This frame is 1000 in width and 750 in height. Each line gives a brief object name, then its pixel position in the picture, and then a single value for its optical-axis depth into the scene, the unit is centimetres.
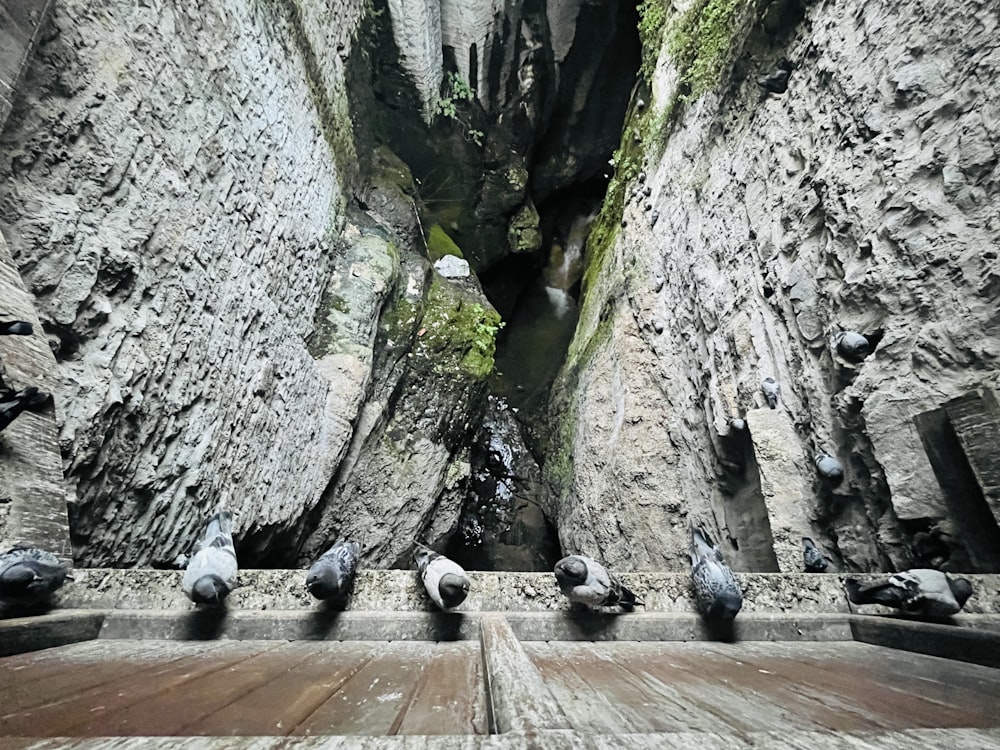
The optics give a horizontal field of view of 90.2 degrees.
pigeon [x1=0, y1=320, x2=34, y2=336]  173
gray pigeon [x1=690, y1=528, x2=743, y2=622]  187
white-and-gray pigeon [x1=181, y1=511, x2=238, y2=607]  169
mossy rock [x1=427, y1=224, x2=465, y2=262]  733
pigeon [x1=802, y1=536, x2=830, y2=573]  272
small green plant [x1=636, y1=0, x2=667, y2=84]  625
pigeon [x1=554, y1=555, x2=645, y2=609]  186
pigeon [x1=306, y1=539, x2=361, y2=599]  176
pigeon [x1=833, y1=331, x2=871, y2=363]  252
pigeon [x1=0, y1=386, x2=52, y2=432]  167
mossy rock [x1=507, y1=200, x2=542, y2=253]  894
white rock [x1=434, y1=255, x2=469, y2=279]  705
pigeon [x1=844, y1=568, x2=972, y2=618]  173
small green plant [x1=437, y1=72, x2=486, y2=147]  736
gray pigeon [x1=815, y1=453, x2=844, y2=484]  270
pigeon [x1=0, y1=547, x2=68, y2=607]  147
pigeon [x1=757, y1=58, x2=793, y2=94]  348
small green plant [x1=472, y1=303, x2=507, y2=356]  636
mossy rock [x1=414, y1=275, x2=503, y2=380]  599
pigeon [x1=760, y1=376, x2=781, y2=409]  322
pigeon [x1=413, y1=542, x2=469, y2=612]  175
